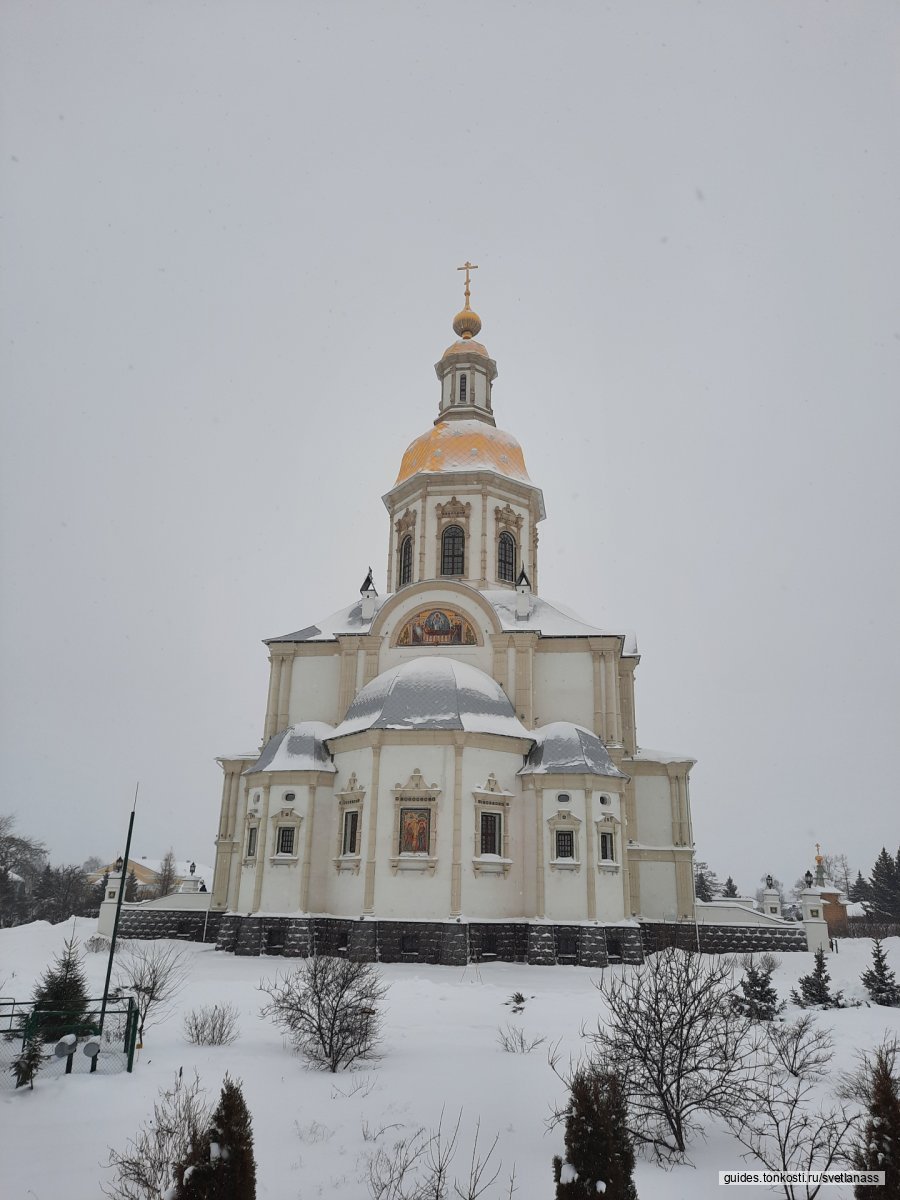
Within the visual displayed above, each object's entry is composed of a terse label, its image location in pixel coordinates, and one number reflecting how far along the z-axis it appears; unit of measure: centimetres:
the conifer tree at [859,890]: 6975
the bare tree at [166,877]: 7862
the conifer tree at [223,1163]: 637
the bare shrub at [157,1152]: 727
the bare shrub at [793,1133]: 802
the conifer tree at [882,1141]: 649
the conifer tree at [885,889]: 5828
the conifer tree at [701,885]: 6476
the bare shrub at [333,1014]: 1184
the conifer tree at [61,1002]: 1190
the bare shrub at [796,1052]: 1084
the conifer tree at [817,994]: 1827
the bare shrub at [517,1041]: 1263
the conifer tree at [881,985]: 1909
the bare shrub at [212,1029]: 1283
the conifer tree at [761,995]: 1627
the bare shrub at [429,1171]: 764
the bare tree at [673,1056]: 931
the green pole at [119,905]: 1180
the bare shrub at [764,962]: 1935
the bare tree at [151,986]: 1287
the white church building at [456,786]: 2633
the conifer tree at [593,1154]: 662
